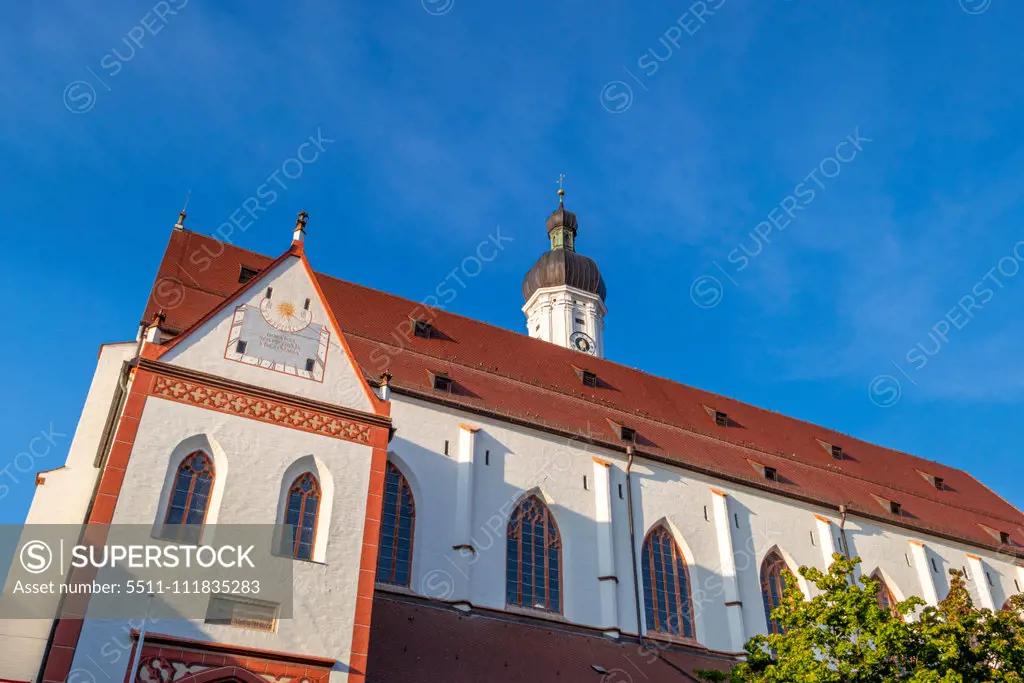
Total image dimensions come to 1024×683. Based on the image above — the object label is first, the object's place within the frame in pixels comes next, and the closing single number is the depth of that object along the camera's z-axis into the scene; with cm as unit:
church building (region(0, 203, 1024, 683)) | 1552
